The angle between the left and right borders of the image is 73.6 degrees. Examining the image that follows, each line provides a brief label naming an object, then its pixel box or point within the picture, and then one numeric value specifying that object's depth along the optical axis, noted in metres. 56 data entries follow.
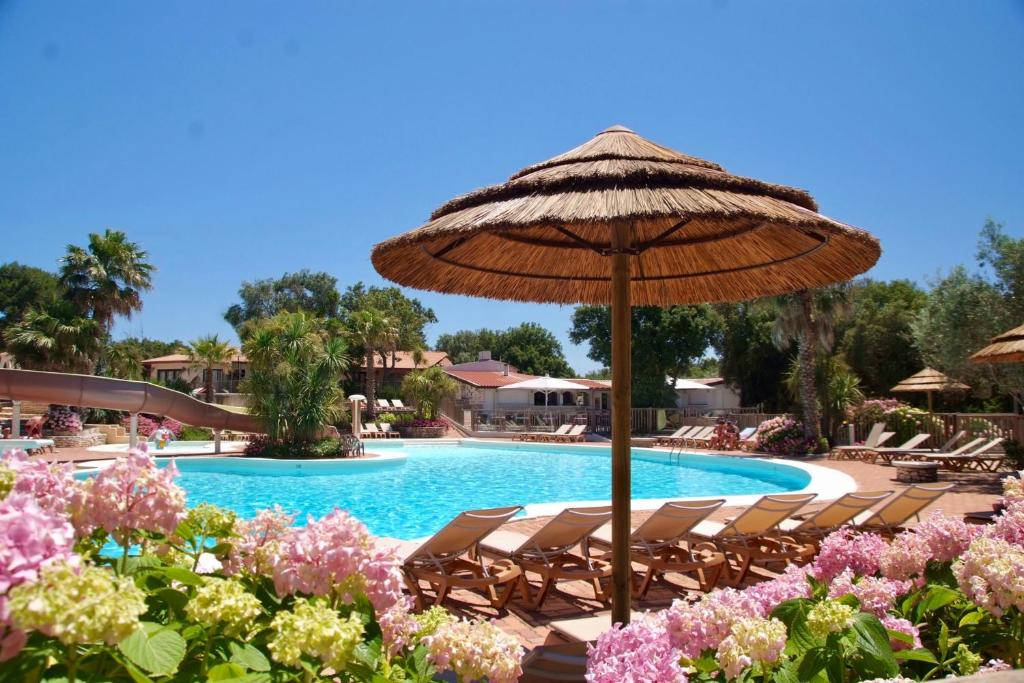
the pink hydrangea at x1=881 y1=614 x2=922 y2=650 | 2.04
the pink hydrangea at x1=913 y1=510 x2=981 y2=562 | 2.55
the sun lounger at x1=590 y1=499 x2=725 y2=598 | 6.04
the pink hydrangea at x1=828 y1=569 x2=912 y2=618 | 2.14
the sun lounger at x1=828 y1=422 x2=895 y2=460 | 19.67
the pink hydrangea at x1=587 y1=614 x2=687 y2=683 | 1.60
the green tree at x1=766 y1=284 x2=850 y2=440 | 21.73
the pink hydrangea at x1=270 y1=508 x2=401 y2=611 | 1.39
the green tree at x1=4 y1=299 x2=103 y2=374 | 25.50
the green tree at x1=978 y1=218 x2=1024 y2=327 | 18.53
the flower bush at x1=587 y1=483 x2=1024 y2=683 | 1.67
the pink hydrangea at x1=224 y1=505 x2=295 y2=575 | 1.58
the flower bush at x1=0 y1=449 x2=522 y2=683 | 0.97
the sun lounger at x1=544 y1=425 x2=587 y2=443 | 28.09
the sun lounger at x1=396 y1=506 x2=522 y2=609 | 5.54
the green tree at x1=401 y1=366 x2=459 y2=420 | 31.92
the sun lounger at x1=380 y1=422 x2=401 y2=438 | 30.22
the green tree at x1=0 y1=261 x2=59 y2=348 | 54.62
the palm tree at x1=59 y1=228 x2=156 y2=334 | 28.66
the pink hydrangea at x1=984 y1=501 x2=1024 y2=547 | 2.68
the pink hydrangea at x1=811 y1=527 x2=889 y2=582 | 2.61
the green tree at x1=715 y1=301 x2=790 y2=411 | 33.34
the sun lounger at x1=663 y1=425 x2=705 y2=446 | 25.44
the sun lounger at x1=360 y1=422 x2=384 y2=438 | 29.80
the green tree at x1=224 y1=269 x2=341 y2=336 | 60.19
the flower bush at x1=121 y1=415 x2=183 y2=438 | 27.44
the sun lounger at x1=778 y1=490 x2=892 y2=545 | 7.05
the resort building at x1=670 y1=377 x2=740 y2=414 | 41.09
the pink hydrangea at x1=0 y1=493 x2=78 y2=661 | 0.96
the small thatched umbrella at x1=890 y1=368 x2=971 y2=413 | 21.83
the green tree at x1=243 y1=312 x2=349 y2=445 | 22.47
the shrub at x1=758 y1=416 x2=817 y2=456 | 21.31
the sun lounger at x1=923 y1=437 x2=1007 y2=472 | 16.19
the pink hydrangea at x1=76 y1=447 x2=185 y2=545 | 1.45
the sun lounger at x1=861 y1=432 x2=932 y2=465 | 18.53
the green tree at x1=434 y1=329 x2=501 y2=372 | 72.96
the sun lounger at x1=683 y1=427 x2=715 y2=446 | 25.09
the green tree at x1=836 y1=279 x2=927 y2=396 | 30.92
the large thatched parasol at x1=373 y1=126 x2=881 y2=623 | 3.41
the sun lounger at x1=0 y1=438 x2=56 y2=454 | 17.55
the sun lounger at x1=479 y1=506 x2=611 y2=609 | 5.75
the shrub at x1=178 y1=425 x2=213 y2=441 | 27.48
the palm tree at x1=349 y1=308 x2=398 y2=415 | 35.97
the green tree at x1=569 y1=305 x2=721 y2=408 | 35.34
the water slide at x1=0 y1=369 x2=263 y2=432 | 18.86
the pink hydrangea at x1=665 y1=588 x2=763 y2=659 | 1.76
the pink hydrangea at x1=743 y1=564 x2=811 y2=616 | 2.07
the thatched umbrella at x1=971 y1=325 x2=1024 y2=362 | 11.45
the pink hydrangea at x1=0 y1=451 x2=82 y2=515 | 1.44
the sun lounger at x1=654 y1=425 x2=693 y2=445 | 25.77
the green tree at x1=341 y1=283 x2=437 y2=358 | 44.38
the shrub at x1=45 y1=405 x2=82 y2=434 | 25.03
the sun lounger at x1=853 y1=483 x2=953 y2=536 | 7.21
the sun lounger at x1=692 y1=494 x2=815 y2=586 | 6.52
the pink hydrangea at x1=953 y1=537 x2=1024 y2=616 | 2.04
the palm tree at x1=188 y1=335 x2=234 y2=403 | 35.06
